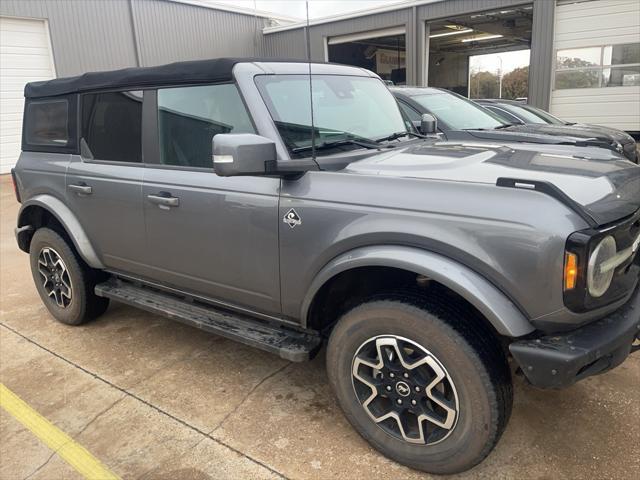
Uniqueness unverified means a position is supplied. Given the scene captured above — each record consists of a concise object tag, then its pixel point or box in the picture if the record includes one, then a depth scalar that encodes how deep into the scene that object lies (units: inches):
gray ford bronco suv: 83.0
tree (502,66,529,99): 1176.6
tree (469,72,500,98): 1334.9
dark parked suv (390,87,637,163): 235.5
